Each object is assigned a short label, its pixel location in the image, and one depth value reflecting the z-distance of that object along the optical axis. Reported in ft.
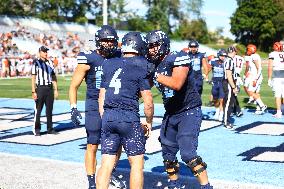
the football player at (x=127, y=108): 17.49
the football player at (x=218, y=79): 42.56
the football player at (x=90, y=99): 21.15
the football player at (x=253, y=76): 47.57
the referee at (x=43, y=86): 35.12
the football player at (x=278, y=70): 43.50
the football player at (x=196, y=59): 38.24
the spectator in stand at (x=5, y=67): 108.06
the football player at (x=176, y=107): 18.60
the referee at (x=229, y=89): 37.91
